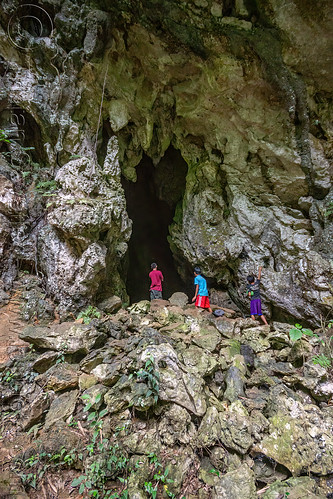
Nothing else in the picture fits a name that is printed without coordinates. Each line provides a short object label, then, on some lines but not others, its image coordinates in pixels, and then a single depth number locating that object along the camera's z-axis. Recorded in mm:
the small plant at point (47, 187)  5855
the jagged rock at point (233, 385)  3479
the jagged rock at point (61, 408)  3045
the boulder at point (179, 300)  6820
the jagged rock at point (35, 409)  3047
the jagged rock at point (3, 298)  5246
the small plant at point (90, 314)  5180
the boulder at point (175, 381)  3014
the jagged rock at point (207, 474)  2492
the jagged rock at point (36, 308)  5074
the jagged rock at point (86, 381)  3385
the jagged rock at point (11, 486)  2234
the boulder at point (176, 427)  2768
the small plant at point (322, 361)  3697
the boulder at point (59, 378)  3381
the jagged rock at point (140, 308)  5778
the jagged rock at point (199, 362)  3585
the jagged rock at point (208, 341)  4359
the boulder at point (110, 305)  5801
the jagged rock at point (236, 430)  2717
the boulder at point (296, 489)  2236
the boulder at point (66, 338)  3930
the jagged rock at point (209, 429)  2756
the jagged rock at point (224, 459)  2619
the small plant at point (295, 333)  3713
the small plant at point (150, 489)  2279
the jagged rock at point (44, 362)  3703
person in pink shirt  7215
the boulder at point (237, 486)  2279
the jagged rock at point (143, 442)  2639
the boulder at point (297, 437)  2611
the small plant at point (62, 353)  3800
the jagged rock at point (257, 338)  4637
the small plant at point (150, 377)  2975
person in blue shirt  6531
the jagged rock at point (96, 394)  3098
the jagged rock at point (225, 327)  5094
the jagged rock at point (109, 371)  3367
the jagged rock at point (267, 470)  2586
